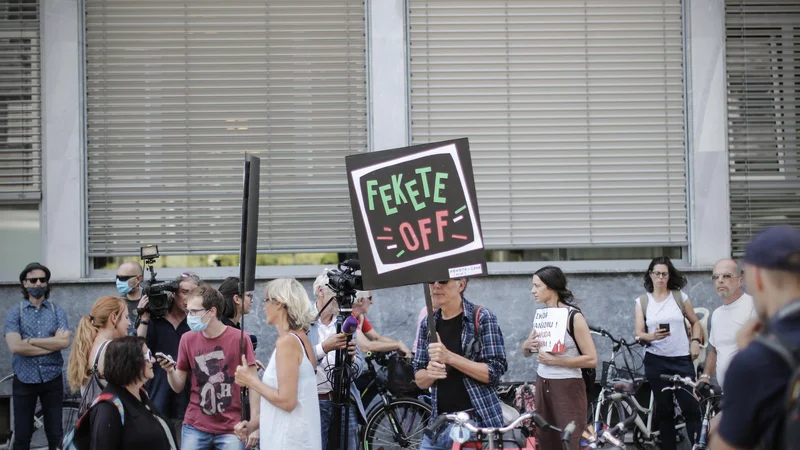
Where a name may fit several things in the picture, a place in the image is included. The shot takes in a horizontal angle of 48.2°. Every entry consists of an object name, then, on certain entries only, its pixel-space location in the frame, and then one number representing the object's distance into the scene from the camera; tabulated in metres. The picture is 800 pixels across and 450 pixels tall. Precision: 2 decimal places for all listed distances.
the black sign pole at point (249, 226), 6.04
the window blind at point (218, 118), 11.02
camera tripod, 7.61
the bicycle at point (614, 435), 5.25
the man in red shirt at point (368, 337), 9.28
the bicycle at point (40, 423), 9.79
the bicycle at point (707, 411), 7.73
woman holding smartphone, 8.91
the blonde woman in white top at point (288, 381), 5.51
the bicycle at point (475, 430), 5.12
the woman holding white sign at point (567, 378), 6.94
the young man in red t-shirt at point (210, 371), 6.28
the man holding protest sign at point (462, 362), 5.52
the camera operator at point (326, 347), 7.61
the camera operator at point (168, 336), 7.46
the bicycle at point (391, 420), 9.30
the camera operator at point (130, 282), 8.63
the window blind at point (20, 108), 10.86
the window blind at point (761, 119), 11.28
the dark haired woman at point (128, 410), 4.75
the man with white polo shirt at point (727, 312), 7.71
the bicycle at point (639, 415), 9.53
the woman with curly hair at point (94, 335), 5.89
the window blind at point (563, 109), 11.17
